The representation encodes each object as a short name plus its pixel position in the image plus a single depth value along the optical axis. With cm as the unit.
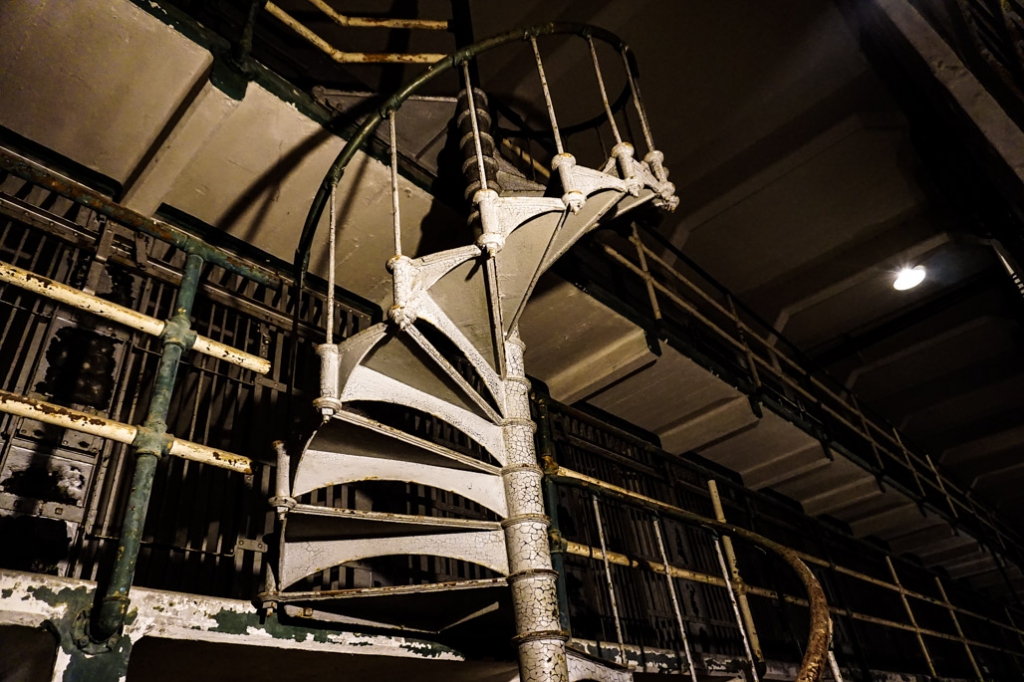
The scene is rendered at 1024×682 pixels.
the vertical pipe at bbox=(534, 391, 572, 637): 300
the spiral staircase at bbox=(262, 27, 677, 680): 236
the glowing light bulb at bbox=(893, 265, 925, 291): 884
